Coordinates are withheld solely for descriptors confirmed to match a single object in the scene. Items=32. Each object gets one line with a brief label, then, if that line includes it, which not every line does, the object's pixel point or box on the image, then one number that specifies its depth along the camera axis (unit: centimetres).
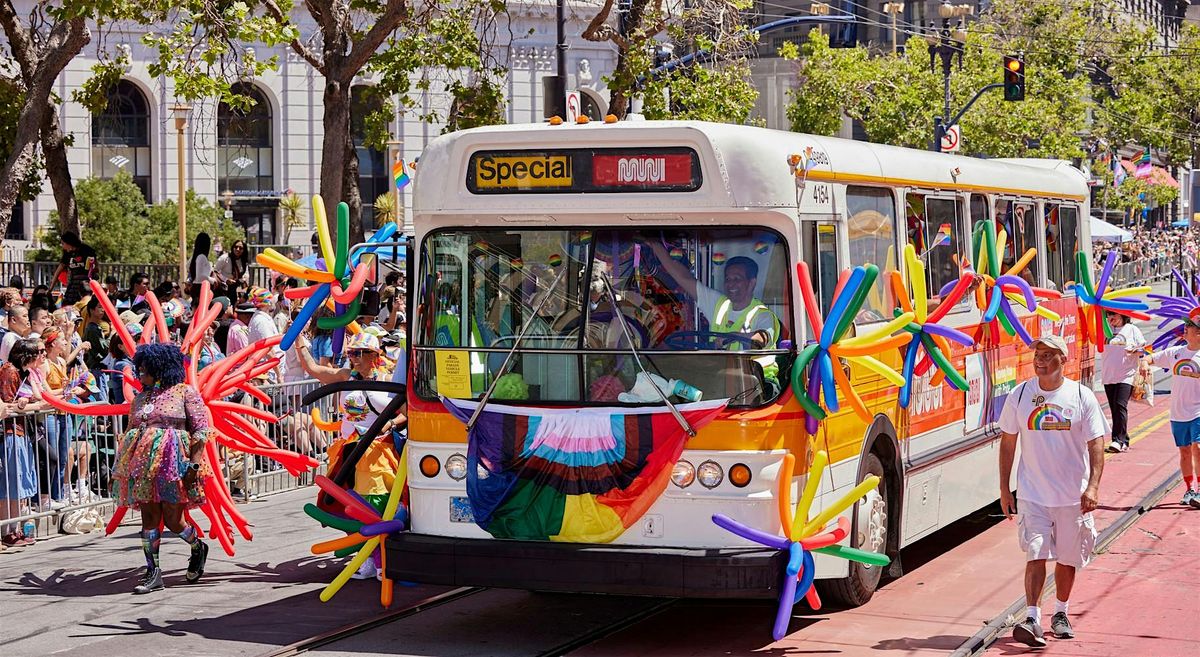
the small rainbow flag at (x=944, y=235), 1112
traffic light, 3475
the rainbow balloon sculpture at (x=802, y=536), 841
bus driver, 862
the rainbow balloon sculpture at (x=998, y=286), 1127
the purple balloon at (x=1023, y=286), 1166
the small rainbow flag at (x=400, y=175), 1706
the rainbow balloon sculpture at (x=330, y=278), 944
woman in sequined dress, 1043
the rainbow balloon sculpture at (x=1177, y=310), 1476
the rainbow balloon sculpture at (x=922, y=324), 949
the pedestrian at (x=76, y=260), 1895
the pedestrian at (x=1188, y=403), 1376
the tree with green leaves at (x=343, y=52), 1761
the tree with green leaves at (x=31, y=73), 1903
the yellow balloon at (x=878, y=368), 871
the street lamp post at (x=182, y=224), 2670
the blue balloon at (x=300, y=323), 939
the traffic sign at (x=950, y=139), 3712
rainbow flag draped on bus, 853
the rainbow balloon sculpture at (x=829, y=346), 853
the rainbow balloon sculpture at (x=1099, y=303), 1341
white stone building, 5253
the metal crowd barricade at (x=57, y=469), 1230
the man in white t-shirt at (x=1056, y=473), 884
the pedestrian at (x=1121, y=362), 1691
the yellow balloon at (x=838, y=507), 868
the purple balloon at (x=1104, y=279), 1399
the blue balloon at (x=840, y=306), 857
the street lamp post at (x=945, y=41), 3894
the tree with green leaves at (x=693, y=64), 2256
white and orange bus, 852
